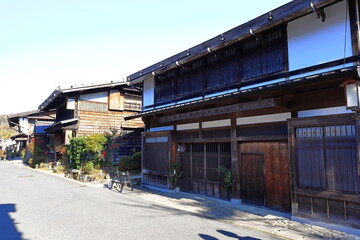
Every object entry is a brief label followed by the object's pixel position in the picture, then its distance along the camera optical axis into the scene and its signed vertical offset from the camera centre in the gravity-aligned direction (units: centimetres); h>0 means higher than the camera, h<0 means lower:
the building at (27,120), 3431 +369
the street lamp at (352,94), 526 +109
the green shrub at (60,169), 1936 -209
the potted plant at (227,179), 901 -138
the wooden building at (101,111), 2023 +299
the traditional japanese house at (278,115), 611 +97
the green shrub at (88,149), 1585 -38
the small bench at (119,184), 1185 -216
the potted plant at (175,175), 1155 -157
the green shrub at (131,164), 1719 -152
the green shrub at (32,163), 2350 -193
